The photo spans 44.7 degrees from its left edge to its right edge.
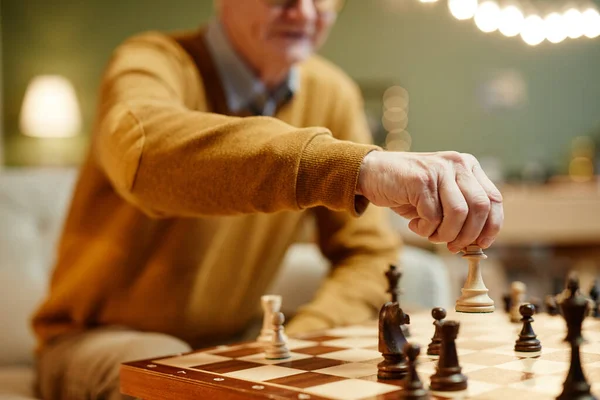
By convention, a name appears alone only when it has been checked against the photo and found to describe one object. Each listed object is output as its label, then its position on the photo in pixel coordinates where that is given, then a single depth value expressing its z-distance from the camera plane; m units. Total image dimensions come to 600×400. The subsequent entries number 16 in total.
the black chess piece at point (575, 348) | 0.77
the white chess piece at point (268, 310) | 1.29
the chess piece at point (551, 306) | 1.45
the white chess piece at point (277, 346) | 1.10
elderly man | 1.03
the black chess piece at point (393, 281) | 1.36
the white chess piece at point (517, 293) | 1.52
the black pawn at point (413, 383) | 0.78
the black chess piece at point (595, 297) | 1.42
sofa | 2.10
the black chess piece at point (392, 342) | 0.94
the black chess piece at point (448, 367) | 0.84
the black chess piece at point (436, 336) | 1.03
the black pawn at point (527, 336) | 1.07
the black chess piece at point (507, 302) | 1.55
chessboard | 0.86
